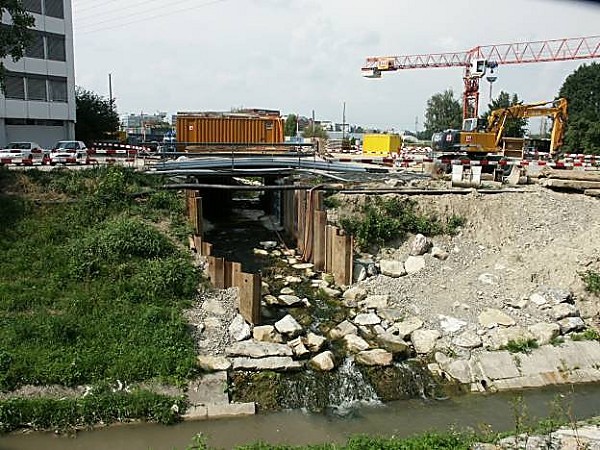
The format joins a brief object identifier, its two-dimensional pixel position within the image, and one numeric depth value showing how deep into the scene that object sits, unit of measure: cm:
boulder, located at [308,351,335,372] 1149
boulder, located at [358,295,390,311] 1458
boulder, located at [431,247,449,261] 1686
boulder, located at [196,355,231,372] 1100
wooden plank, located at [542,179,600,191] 1947
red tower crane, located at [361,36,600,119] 5041
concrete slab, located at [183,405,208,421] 976
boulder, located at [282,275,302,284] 1646
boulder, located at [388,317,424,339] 1312
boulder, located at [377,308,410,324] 1385
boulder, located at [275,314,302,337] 1253
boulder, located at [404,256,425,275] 1638
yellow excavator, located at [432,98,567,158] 2570
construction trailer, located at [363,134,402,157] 3672
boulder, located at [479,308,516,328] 1312
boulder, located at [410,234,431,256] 1714
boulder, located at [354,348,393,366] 1177
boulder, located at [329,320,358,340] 1309
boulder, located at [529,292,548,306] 1392
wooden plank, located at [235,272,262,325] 1267
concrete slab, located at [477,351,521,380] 1139
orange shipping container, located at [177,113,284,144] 3058
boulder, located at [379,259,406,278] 1628
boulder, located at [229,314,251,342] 1212
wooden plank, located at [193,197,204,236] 1696
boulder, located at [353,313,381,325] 1369
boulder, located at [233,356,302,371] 1125
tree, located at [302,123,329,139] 6731
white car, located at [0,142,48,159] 2478
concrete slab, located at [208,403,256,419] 989
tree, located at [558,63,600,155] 6716
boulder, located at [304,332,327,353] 1226
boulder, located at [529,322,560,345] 1254
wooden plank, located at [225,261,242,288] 1390
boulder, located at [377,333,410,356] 1236
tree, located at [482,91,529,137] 5050
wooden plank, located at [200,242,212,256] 1489
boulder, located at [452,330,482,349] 1241
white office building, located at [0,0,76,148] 3731
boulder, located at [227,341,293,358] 1163
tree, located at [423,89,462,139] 8331
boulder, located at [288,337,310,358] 1188
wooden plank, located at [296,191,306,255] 1903
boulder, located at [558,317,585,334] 1307
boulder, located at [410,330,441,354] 1245
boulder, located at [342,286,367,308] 1498
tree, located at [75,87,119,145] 4550
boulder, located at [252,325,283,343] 1220
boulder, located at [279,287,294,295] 1544
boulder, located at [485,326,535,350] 1241
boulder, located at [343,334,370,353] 1241
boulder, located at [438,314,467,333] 1307
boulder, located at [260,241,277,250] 2028
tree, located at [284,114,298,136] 7200
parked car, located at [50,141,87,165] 2115
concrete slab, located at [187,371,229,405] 1018
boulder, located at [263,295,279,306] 1458
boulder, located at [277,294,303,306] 1467
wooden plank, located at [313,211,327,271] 1739
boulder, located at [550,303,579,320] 1345
